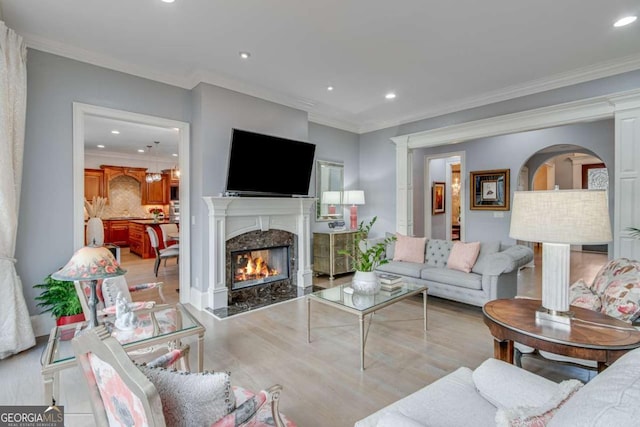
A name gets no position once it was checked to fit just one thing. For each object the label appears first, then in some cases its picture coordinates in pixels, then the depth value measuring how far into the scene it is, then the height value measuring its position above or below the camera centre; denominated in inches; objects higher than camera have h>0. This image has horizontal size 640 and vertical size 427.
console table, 217.9 -28.7
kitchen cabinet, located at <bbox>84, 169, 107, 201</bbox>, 342.3 +30.6
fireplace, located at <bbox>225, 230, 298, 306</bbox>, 170.6 -32.9
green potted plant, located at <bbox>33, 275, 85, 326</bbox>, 115.4 -33.2
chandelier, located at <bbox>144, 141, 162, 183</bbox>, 350.0 +38.3
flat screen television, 159.0 +24.9
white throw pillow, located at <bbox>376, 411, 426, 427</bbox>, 41.9 -28.6
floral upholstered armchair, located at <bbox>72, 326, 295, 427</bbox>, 36.5 -23.1
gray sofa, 141.9 -31.5
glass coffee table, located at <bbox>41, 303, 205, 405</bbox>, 66.2 -31.9
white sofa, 29.5 -28.9
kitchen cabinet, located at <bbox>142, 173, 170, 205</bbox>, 389.4 +24.2
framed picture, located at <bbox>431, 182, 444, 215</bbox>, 303.3 +12.0
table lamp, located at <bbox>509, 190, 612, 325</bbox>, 65.8 -3.8
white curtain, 105.7 +10.0
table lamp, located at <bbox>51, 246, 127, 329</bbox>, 71.9 -13.3
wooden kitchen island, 311.9 -28.5
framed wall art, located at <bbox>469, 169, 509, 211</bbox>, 243.0 +16.0
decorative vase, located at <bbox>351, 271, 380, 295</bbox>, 121.6 -27.8
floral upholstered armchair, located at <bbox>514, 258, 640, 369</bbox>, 78.7 -24.0
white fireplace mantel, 157.9 -7.0
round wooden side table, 61.7 -26.1
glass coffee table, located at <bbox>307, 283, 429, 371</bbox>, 104.7 -32.9
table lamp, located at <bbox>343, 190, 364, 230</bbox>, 232.7 +8.5
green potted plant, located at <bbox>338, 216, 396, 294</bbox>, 121.6 -25.5
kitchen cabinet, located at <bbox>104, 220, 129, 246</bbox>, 355.5 -23.7
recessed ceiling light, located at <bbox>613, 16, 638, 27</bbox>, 110.8 +67.3
